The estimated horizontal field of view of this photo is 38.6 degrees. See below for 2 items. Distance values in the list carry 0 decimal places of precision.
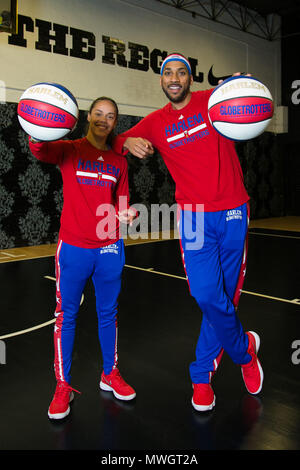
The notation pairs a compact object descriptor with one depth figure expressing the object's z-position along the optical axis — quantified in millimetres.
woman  1943
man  1939
